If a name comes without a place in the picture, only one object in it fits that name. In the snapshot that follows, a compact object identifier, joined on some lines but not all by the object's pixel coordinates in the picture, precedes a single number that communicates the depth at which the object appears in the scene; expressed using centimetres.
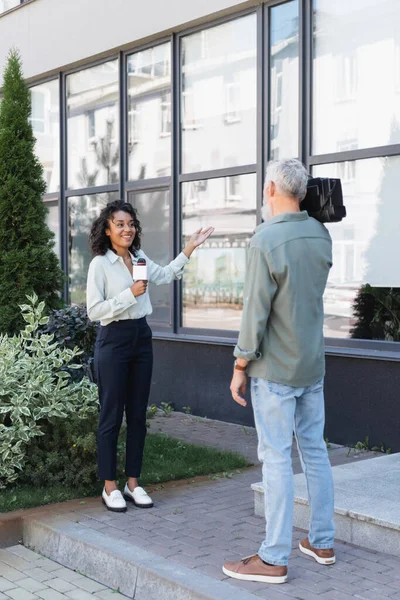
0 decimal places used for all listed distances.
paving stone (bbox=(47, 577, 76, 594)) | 441
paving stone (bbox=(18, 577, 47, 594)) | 442
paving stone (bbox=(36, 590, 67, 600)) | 429
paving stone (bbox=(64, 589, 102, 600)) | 428
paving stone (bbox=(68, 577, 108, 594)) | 438
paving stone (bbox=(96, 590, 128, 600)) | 427
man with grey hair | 390
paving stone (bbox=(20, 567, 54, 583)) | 459
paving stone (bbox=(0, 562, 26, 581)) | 460
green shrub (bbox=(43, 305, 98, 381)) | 674
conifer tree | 720
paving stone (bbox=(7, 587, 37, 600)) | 430
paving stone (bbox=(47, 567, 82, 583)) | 457
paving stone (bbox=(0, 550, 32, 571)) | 477
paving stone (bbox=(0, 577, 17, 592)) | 444
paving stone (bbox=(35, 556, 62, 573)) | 473
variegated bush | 559
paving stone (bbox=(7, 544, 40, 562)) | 492
